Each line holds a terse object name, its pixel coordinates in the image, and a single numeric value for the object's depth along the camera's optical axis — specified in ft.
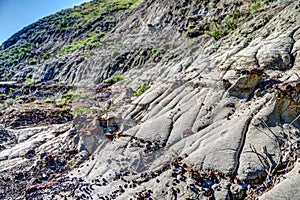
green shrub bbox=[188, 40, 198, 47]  55.77
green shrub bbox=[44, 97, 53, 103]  73.05
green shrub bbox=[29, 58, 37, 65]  100.07
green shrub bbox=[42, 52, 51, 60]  101.20
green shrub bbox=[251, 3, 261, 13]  53.34
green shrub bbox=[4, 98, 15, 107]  75.16
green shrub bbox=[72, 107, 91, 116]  53.29
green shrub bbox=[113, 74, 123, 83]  67.43
